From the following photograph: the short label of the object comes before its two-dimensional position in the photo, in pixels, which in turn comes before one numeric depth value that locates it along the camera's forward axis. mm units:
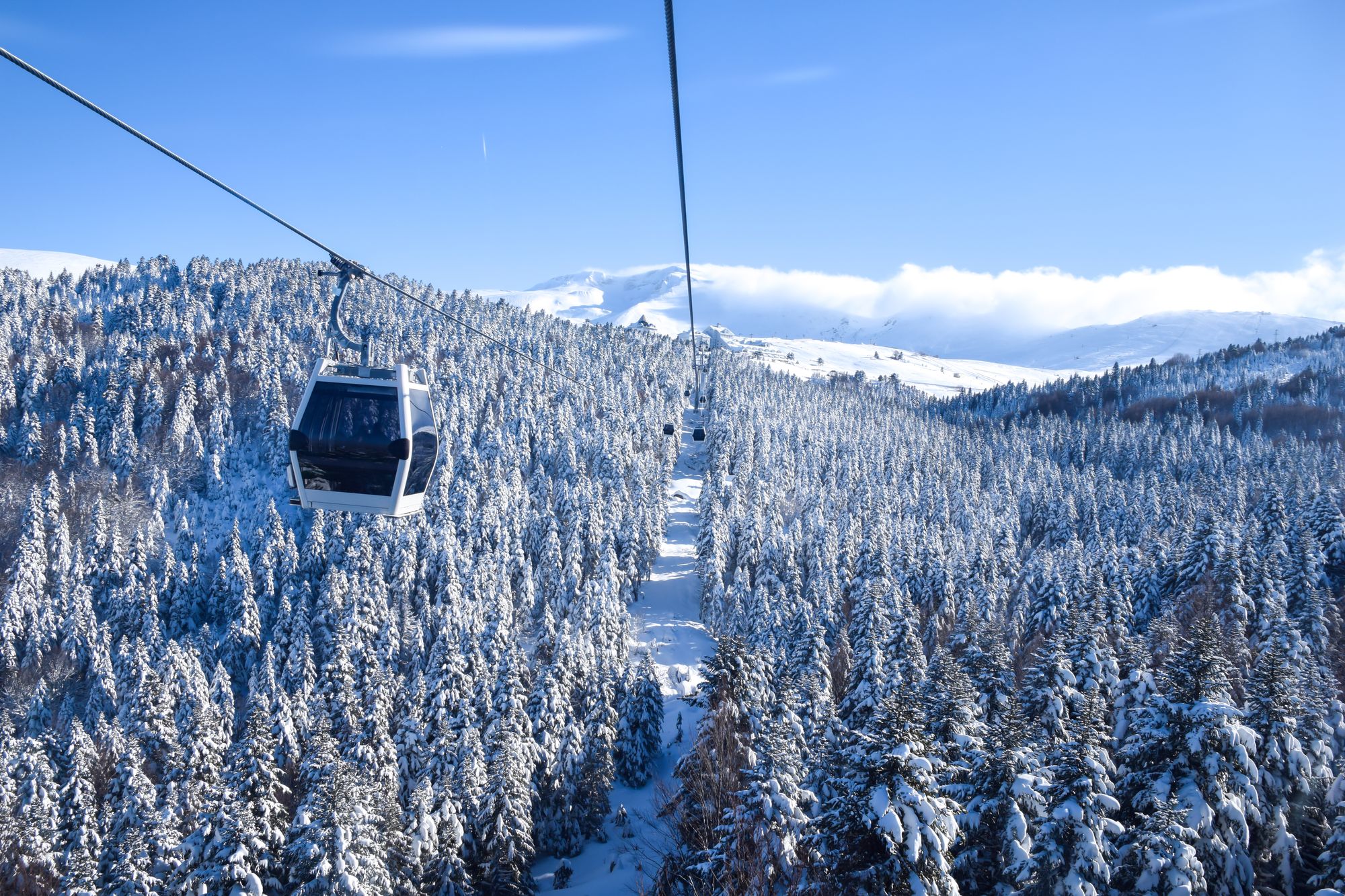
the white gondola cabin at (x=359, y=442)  11383
